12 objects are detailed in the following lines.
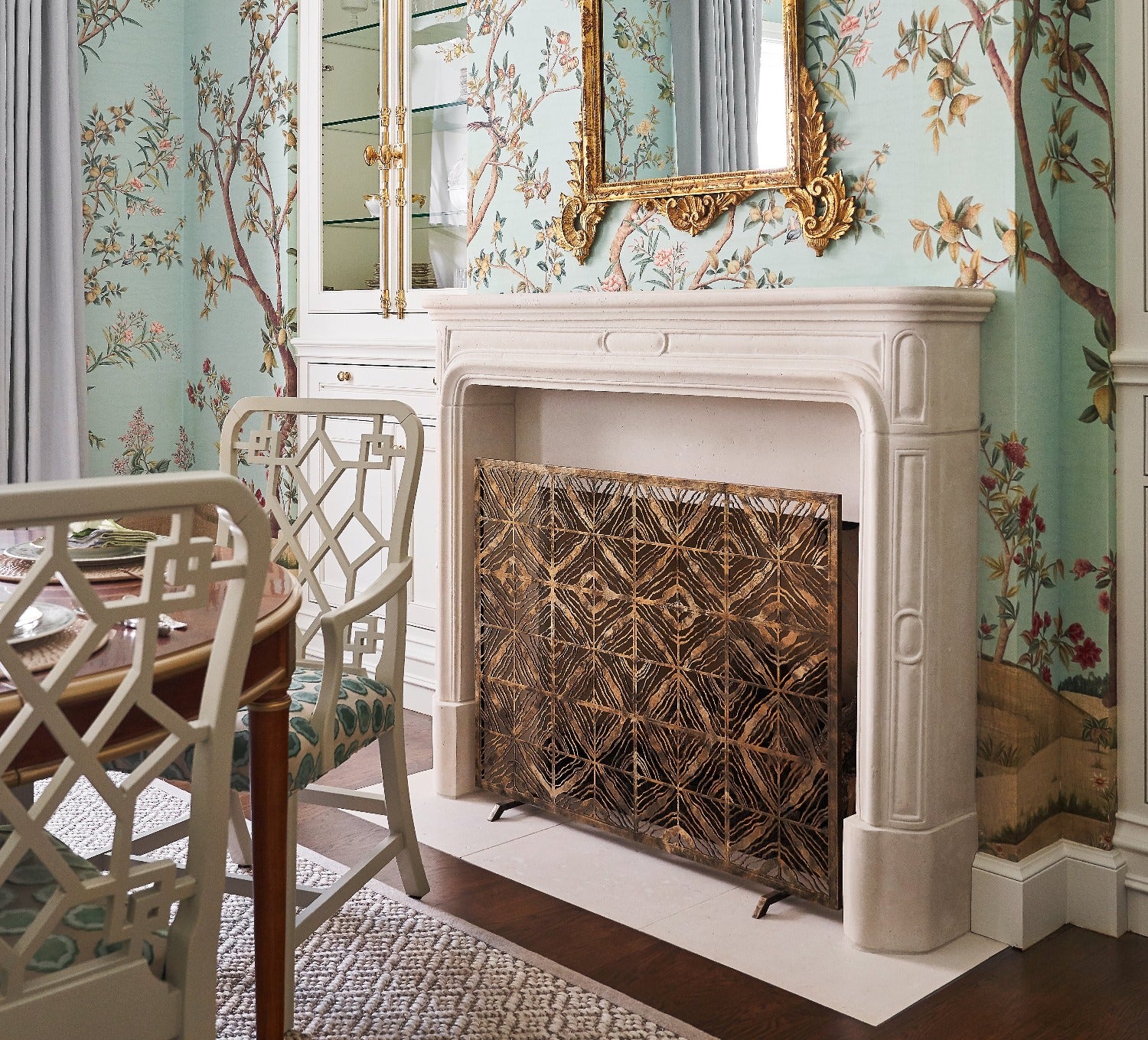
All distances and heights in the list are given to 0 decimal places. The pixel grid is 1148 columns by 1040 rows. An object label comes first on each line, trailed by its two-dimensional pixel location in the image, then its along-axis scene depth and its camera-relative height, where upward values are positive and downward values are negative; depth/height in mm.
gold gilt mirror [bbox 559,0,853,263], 2465 +793
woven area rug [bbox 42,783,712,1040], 2027 -829
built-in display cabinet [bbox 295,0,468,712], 3598 +870
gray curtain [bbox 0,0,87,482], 3980 +814
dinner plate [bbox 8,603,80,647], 1427 -146
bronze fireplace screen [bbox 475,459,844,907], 2404 -346
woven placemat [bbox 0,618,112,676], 1366 -169
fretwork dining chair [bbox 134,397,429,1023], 2037 -309
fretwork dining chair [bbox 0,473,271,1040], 1161 -278
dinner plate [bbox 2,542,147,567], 1908 -86
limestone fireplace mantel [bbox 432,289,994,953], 2201 -78
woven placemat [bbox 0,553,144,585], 1855 -109
